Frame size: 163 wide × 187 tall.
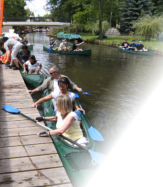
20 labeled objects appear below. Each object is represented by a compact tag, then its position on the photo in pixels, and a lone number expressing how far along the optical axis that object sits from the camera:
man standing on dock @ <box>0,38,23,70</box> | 7.49
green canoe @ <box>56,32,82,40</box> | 24.45
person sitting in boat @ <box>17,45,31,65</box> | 8.09
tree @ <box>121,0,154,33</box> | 27.22
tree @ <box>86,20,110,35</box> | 27.83
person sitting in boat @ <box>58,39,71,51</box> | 15.27
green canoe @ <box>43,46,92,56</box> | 14.72
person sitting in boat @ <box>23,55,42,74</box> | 7.09
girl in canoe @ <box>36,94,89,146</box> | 2.95
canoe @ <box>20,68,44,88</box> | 6.72
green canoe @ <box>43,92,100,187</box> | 2.42
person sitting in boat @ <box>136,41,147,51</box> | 15.51
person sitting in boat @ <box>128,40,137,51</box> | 16.40
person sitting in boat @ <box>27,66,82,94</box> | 4.72
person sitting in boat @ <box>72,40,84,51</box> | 15.36
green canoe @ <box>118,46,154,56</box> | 14.75
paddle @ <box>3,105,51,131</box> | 3.92
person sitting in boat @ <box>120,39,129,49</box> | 17.27
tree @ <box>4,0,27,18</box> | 28.96
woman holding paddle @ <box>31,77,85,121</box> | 3.80
